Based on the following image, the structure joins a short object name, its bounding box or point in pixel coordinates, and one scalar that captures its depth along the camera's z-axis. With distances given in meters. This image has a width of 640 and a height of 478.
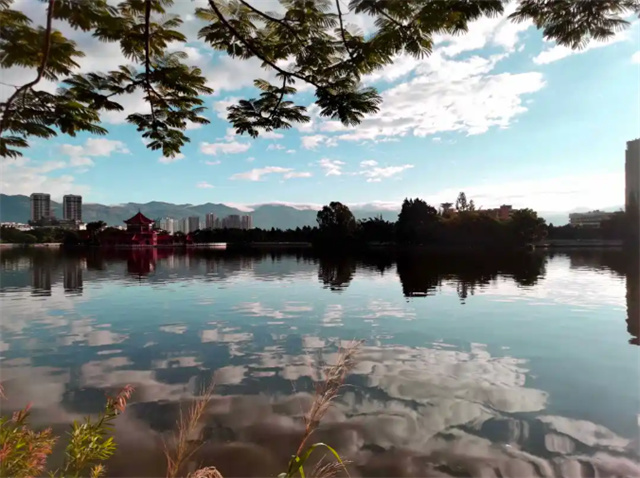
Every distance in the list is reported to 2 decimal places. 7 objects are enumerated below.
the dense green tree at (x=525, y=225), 80.56
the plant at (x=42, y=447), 2.34
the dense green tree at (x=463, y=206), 104.04
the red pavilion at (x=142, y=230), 87.31
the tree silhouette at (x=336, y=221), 96.38
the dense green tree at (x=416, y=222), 86.31
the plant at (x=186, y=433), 1.89
